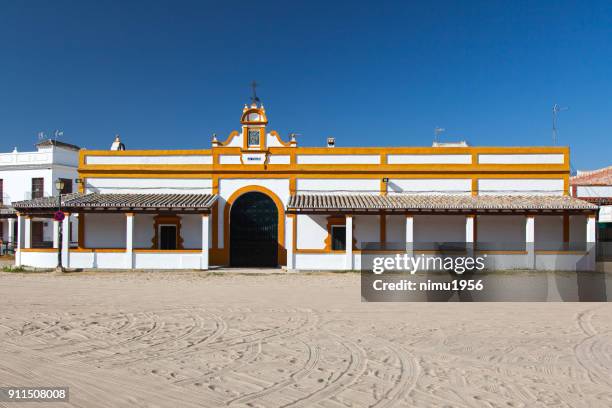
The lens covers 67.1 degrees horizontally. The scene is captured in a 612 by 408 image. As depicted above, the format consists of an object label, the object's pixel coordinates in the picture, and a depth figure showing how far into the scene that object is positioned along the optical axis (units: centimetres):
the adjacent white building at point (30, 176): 3070
